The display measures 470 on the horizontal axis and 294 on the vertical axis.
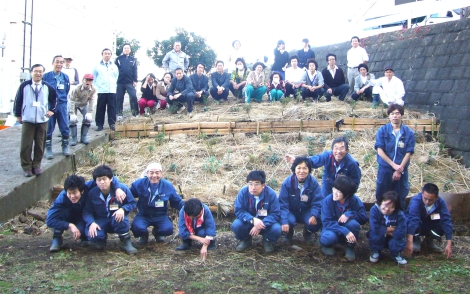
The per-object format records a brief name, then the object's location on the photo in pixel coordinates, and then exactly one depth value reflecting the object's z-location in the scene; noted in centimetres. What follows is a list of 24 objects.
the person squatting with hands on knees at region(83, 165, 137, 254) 445
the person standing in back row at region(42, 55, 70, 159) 620
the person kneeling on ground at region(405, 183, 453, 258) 447
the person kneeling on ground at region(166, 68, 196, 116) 912
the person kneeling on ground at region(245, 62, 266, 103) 976
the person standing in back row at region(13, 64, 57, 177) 540
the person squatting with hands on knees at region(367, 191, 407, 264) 425
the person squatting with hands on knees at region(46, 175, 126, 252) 440
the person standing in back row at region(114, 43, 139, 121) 873
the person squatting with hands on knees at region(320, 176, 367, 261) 433
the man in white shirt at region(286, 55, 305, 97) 968
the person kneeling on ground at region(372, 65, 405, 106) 830
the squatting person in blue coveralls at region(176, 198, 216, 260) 439
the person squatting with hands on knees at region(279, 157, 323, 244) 474
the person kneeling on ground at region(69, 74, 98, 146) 686
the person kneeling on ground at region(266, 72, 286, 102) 975
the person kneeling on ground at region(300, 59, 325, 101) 944
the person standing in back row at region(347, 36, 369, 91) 988
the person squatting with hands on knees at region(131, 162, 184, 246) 470
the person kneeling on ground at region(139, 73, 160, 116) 920
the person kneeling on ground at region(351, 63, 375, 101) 934
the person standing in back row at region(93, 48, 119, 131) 766
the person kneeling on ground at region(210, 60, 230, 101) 984
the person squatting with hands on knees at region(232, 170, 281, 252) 452
